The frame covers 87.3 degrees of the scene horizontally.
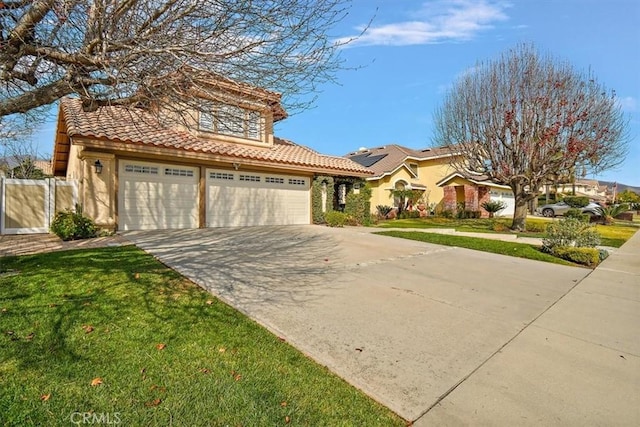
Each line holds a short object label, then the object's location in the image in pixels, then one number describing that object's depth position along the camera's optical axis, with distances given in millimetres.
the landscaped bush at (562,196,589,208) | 29438
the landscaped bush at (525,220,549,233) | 17266
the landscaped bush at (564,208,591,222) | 22686
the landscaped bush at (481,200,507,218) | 25219
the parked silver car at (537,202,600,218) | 29180
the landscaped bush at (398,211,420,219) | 24266
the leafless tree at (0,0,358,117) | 3811
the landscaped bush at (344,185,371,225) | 17031
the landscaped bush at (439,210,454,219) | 25852
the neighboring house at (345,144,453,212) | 23844
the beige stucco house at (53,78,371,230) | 10438
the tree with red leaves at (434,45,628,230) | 14422
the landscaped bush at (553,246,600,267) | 8562
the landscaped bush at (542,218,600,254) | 9734
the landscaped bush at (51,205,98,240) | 9086
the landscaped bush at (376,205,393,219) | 23078
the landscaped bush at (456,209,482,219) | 25516
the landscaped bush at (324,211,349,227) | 15680
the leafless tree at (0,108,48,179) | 20922
